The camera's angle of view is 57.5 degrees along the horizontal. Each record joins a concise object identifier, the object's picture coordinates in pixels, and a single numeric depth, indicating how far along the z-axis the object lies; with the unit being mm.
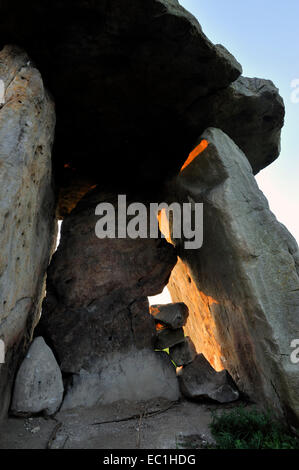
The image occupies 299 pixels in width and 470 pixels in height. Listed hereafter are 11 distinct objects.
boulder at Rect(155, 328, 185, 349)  3596
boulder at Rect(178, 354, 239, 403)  2994
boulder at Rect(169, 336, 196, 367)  3592
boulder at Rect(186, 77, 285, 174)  3656
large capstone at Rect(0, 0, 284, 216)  2703
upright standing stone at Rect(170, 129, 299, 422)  2459
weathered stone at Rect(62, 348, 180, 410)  2990
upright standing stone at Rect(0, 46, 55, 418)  2160
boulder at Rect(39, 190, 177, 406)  3238
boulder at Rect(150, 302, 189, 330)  3748
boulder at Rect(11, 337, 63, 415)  2587
